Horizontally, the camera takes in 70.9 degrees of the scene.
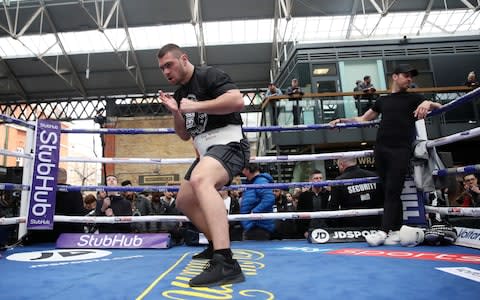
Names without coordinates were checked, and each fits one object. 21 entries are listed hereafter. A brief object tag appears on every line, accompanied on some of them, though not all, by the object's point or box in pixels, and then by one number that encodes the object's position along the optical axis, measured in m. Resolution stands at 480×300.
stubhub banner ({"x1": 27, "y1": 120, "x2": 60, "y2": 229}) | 2.44
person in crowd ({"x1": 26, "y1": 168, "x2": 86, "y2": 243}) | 2.73
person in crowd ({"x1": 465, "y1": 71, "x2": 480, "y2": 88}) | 8.27
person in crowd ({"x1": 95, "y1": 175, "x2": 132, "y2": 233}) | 3.06
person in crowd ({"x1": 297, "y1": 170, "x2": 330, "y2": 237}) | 3.98
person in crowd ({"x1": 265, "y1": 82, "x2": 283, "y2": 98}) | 8.85
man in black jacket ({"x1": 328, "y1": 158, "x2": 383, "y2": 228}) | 2.70
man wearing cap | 2.28
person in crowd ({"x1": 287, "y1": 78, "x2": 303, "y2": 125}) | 8.24
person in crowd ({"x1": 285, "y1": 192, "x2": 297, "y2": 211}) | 5.12
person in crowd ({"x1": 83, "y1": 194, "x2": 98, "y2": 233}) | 4.60
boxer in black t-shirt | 1.44
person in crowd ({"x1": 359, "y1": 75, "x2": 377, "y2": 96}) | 8.28
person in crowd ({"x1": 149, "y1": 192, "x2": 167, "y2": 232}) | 5.45
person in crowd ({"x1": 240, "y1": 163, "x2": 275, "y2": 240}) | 2.99
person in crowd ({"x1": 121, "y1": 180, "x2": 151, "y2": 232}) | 5.28
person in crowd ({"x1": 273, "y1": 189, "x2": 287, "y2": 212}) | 5.58
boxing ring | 1.14
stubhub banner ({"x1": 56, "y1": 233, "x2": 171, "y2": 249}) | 2.39
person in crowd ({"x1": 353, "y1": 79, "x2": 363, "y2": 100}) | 8.44
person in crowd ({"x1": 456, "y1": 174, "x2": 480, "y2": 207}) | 3.94
